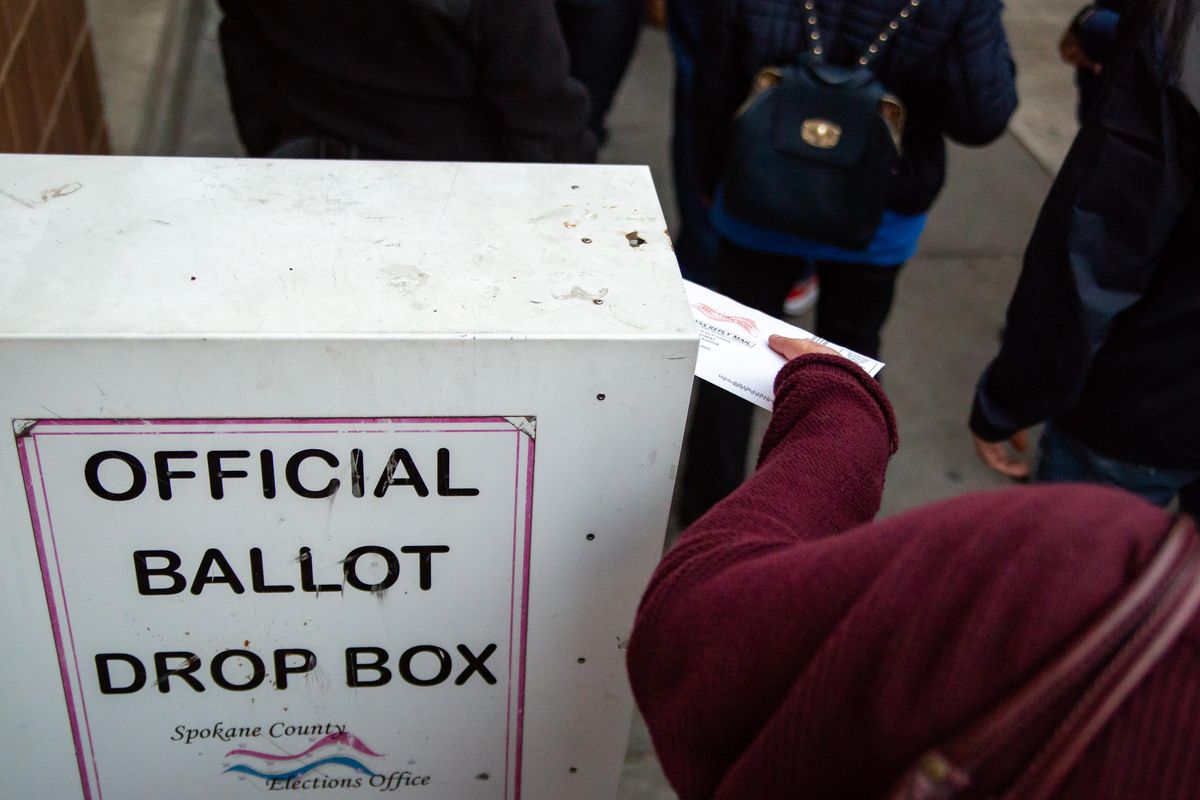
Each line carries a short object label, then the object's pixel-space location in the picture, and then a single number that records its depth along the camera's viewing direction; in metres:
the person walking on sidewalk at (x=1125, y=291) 1.77
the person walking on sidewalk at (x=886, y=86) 2.04
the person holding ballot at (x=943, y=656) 0.69
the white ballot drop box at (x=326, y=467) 1.11
